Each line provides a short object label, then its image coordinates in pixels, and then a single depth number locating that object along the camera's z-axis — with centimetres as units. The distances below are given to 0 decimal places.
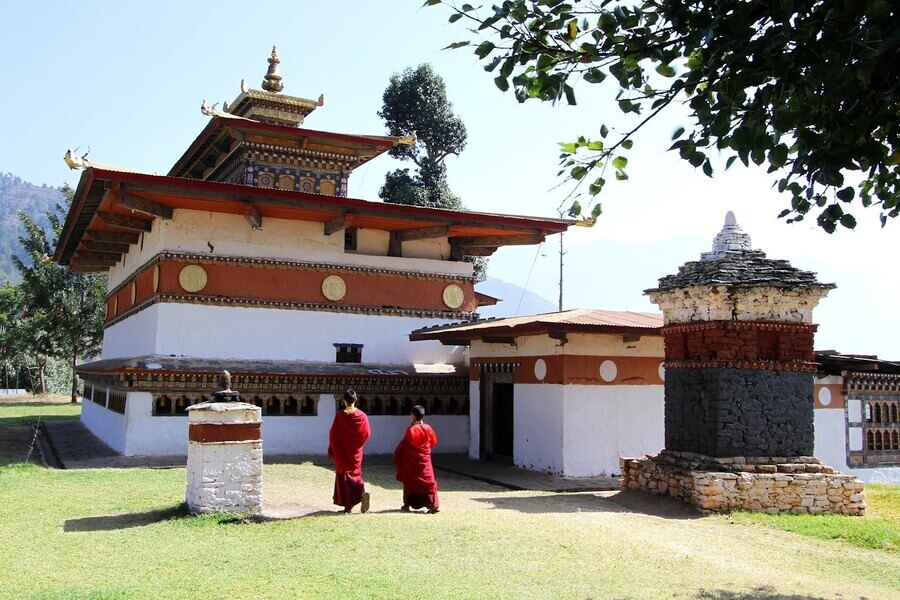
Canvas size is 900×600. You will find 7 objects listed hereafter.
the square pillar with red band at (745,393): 975
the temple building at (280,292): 1438
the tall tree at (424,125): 3194
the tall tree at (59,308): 3338
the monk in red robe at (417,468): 899
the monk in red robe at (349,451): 878
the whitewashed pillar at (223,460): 827
